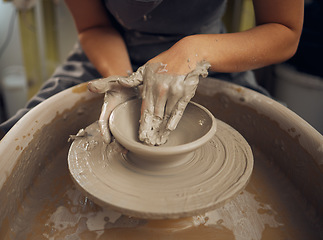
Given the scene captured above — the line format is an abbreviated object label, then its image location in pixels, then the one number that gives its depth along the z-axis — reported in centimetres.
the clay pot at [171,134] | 85
